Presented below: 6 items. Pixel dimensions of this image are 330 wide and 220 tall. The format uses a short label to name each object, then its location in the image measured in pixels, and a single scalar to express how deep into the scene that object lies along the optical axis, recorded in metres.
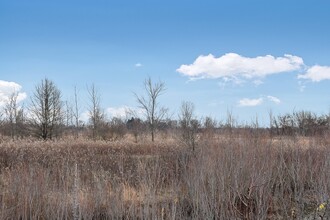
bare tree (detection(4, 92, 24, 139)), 32.95
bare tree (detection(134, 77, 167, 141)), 31.63
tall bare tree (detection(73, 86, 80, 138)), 37.28
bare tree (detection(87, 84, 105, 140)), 30.93
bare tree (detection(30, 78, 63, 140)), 27.68
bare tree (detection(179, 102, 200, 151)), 15.93
